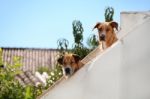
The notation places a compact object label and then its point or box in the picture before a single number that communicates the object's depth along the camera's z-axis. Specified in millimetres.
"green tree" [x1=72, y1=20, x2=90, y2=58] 13221
